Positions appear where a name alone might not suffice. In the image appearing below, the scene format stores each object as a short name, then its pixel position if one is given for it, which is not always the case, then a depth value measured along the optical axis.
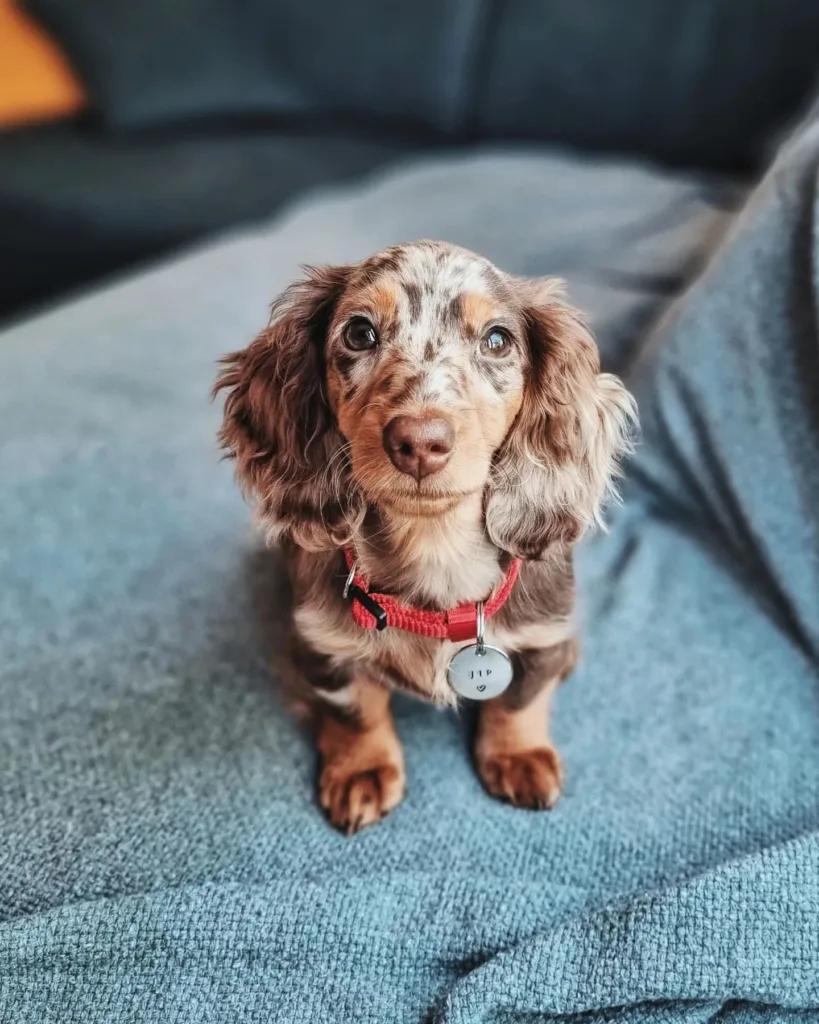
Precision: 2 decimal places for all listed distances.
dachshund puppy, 0.29
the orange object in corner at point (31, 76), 0.95
